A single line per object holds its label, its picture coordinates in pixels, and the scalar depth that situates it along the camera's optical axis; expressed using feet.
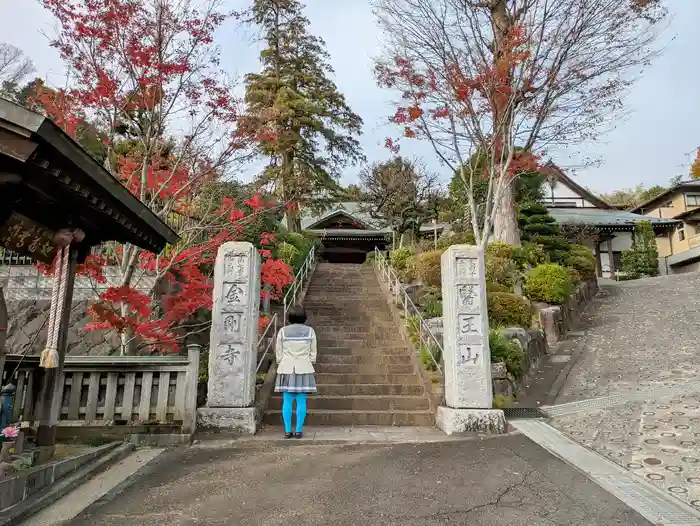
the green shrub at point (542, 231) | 56.29
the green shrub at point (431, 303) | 33.09
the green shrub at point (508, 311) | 33.86
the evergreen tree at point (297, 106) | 63.93
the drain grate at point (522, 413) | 22.13
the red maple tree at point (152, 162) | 23.29
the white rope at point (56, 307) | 13.17
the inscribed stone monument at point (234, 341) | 19.76
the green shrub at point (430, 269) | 39.96
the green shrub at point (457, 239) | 52.80
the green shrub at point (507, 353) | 25.94
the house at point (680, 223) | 86.29
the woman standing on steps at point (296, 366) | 19.34
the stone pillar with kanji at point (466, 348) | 19.95
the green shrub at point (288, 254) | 47.02
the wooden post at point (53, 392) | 13.93
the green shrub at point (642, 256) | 75.31
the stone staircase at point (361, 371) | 22.30
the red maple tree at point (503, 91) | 36.68
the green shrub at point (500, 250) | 44.60
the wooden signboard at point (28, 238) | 12.07
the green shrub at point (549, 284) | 39.42
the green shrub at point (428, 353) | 25.71
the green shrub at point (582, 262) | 52.34
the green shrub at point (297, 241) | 53.47
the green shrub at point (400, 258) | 50.36
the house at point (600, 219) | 77.67
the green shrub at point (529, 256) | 45.49
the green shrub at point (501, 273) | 40.53
